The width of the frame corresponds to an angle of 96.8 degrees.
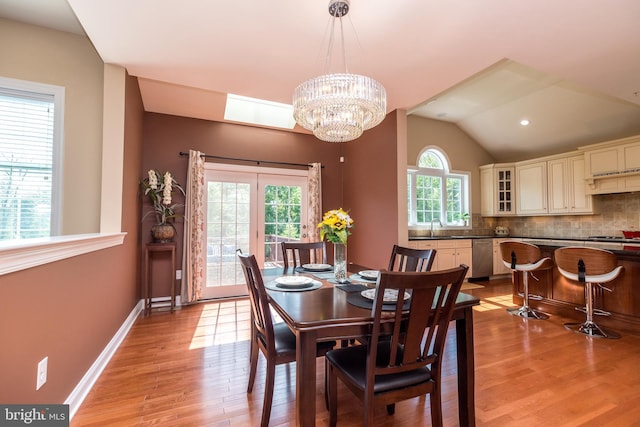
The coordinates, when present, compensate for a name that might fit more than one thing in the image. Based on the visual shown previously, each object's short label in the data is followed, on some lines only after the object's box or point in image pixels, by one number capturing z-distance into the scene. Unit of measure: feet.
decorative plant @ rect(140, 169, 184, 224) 11.78
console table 11.74
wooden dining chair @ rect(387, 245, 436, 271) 7.13
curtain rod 13.24
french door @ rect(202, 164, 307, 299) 13.76
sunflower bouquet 6.64
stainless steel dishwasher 17.23
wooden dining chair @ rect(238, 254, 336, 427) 5.20
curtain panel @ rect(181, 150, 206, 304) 12.85
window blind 8.59
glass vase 6.97
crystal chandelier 6.37
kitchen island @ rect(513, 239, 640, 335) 9.48
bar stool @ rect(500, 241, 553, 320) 11.10
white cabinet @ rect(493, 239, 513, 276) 17.97
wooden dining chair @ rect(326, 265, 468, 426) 3.99
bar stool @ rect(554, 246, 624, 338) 9.05
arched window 17.84
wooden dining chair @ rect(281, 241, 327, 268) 9.18
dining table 4.17
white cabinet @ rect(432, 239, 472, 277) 15.98
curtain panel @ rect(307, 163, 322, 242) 15.16
